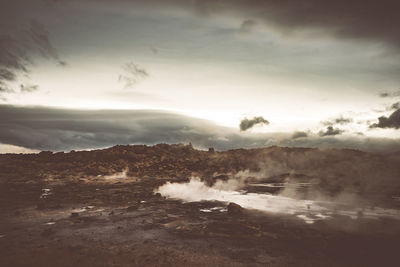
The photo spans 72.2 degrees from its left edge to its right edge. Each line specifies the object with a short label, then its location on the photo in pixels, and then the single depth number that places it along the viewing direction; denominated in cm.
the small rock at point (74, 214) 1384
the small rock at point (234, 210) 1381
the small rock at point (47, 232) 1083
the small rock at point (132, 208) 1538
